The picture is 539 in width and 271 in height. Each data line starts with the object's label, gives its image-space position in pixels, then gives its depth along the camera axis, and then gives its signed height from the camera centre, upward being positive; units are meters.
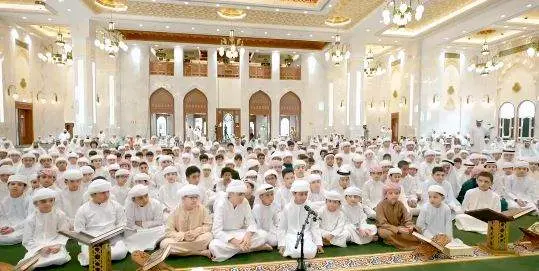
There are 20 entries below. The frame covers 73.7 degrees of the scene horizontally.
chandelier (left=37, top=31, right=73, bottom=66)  10.52 +2.37
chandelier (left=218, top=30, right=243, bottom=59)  10.52 +2.25
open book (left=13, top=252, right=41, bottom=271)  2.85 -1.13
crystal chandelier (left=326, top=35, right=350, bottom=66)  10.15 +2.09
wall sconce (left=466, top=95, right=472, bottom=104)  15.57 +1.21
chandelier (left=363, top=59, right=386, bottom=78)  14.38 +2.36
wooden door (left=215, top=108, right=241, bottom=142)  17.52 +0.33
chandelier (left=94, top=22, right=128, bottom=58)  9.23 +2.28
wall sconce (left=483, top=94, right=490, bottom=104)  15.23 +1.18
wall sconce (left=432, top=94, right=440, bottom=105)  14.56 +1.13
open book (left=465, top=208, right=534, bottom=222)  3.68 -0.92
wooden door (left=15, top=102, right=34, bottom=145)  13.31 +0.06
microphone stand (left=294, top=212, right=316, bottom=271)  3.03 -1.25
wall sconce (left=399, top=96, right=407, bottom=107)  15.48 +1.09
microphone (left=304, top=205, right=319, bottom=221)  2.99 -0.70
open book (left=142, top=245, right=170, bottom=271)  3.01 -1.16
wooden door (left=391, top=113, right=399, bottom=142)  16.93 -0.01
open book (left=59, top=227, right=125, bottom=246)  2.92 -0.93
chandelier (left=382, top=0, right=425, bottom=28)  6.28 +2.00
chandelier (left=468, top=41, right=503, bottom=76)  11.73 +2.13
